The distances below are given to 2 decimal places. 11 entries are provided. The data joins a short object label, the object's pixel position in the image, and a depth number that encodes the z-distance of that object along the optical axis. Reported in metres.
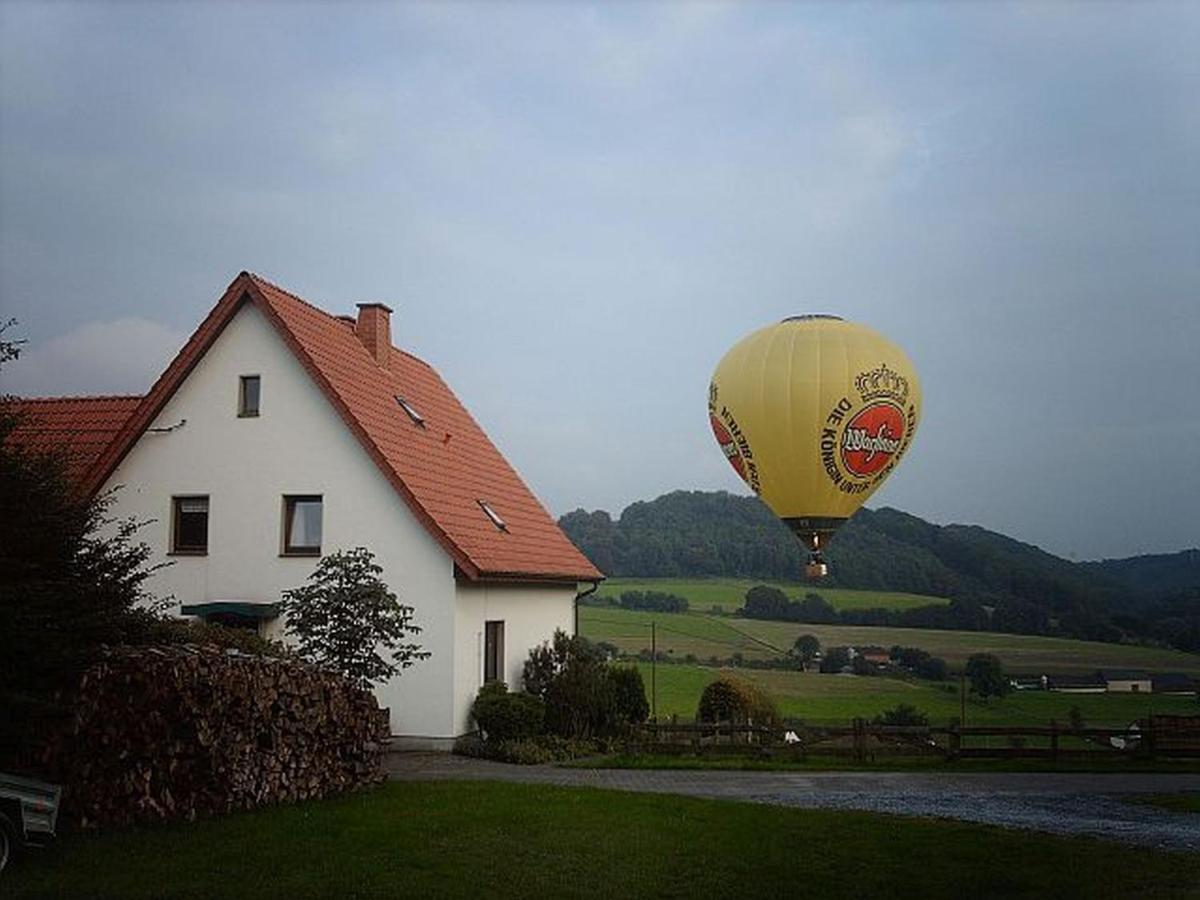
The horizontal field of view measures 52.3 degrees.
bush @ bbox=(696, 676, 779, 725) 25.38
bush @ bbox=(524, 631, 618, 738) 23.30
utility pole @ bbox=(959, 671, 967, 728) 24.50
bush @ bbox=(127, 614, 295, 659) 14.35
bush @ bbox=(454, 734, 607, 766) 20.81
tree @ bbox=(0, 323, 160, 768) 12.31
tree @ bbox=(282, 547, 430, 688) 17.89
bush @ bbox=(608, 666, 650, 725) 25.70
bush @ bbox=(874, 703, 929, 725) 26.14
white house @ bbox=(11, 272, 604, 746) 21.89
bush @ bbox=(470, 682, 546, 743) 21.45
